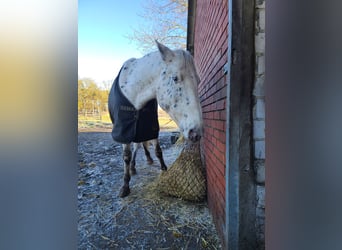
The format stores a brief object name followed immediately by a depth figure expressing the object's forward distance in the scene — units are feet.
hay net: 8.54
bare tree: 26.90
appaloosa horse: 7.19
